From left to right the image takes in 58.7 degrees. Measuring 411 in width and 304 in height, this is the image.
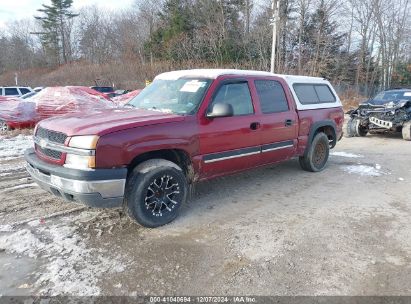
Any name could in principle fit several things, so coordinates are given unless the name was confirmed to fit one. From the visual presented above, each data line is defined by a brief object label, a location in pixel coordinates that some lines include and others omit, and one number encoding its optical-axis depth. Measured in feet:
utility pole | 58.29
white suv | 59.62
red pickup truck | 12.45
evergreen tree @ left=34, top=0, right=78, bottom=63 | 192.65
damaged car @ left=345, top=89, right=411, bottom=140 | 36.88
